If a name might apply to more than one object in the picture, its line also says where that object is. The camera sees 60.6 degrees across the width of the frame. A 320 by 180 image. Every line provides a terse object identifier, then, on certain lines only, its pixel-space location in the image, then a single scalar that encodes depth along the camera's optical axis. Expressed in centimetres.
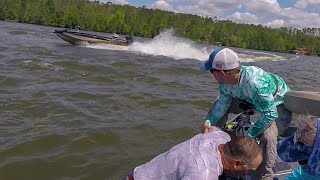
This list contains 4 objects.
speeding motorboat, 1812
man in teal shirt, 246
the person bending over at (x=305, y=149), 206
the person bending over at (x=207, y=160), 168
